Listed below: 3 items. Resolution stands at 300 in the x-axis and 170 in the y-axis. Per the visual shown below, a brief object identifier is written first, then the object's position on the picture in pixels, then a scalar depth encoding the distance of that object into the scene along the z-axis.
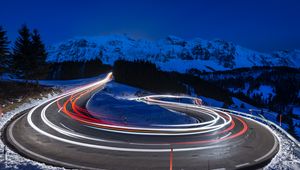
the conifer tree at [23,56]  40.09
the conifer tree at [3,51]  37.28
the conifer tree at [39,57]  42.12
